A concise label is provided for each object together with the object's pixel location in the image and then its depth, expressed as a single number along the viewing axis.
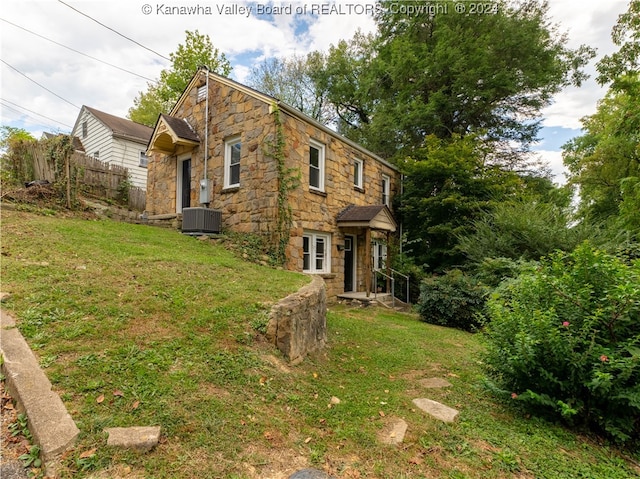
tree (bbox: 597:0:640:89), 8.59
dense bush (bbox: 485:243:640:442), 2.79
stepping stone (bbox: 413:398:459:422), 3.08
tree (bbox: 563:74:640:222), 15.07
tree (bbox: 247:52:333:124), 21.73
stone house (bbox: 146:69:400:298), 8.77
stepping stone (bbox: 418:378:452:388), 3.92
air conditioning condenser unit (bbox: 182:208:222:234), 9.10
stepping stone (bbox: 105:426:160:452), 1.97
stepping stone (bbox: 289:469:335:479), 2.08
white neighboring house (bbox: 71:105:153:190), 17.41
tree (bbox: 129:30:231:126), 19.59
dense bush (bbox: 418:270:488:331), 8.64
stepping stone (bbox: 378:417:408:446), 2.60
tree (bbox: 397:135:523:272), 12.34
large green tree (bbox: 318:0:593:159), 14.92
